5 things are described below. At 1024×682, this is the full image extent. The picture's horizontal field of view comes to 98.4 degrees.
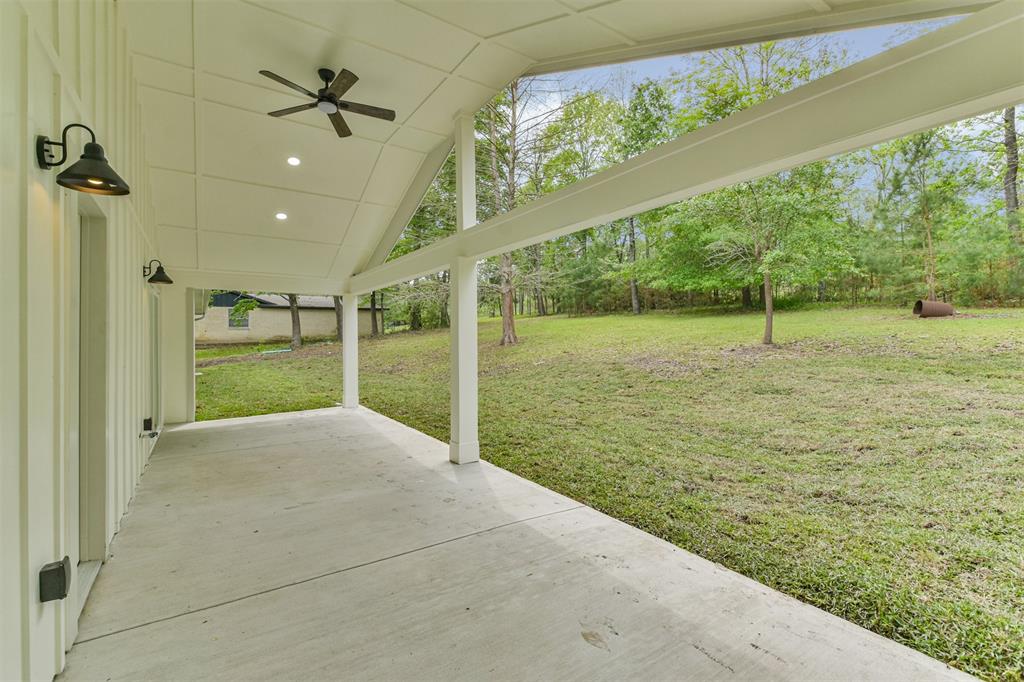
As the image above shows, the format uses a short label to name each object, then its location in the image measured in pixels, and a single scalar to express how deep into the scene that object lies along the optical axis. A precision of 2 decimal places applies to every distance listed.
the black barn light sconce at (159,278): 4.30
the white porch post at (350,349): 8.22
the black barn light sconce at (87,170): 1.66
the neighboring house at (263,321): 11.12
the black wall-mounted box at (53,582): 1.63
